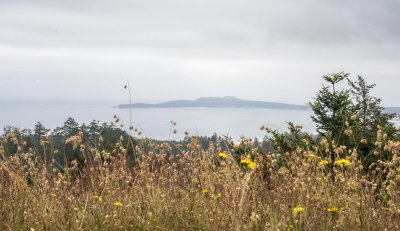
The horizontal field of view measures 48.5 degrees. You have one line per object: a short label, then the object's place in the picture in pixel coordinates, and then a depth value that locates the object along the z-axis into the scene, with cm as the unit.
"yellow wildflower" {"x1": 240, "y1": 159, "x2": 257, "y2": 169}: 393
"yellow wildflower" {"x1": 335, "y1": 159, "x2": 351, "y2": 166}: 401
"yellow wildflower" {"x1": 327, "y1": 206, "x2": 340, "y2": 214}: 336
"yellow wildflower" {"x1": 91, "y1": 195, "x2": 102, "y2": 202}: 389
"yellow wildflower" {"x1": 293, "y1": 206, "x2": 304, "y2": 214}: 315
